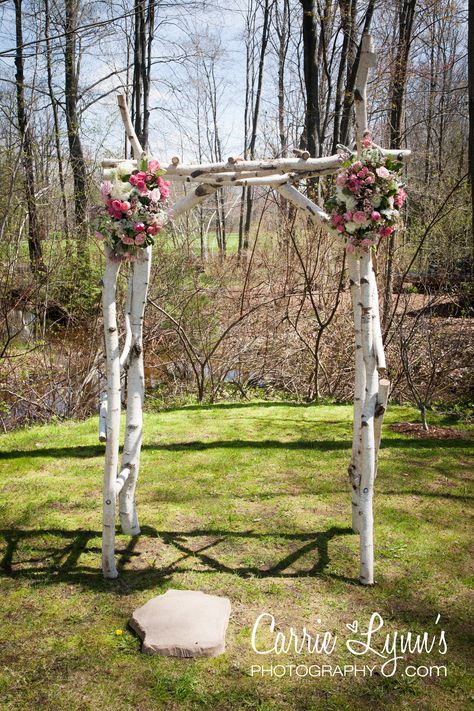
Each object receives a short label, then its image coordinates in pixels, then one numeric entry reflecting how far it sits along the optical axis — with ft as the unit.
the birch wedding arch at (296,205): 10.98
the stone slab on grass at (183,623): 9.91
